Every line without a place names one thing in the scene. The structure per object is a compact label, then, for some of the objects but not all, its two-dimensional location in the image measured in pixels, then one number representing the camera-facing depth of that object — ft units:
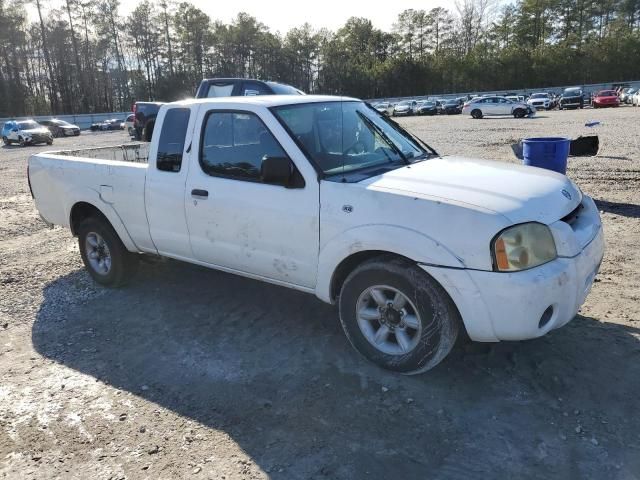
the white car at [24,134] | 106.73
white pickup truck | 10.71
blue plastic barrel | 25.46
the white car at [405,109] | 180.65
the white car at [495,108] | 119.03
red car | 146.72
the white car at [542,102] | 154.10
